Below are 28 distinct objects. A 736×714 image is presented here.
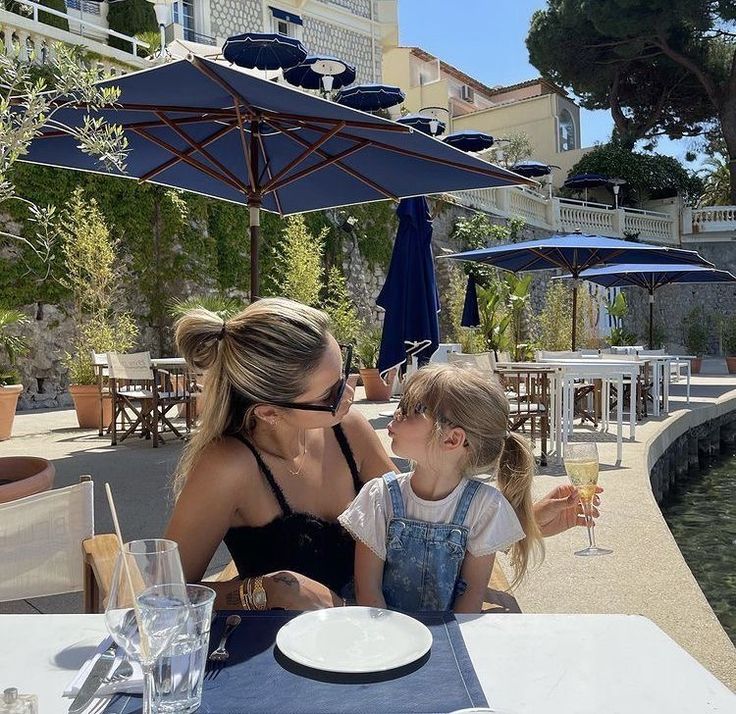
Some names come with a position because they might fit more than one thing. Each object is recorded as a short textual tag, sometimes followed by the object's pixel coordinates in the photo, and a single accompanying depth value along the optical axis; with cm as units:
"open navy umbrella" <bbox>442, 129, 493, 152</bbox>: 1390
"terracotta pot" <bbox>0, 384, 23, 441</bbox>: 706
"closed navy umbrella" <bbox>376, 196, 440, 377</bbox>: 660
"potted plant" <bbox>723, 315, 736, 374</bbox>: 1924
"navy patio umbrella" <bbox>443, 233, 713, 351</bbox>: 913
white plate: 111
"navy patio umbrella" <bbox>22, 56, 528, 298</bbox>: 376
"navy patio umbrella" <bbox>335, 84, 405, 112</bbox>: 1274
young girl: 163
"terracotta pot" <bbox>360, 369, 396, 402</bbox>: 1080
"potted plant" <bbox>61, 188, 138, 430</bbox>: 814
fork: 111
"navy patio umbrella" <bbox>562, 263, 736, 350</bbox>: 1188
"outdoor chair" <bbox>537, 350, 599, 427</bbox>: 819
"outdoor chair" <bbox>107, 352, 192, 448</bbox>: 664
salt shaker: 91
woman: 160
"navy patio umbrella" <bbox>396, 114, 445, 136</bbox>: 1332
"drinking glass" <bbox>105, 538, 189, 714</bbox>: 96
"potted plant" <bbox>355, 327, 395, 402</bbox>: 1083
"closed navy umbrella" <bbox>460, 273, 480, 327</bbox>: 1088
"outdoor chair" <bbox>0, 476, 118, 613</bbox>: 186
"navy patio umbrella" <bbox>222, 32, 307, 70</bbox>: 945
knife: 101
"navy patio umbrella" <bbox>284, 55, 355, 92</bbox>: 1400
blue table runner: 100
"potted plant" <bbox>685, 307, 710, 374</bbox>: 1813
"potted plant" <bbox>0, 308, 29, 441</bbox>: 709
